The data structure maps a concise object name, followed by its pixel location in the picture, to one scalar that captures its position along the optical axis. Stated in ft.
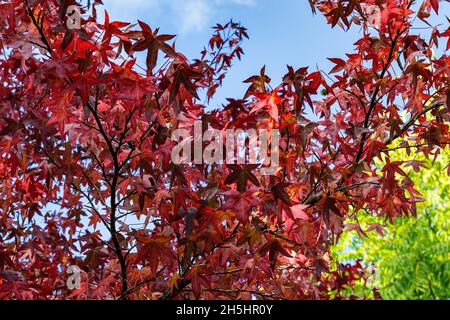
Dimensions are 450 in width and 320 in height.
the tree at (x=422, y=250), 43.83
